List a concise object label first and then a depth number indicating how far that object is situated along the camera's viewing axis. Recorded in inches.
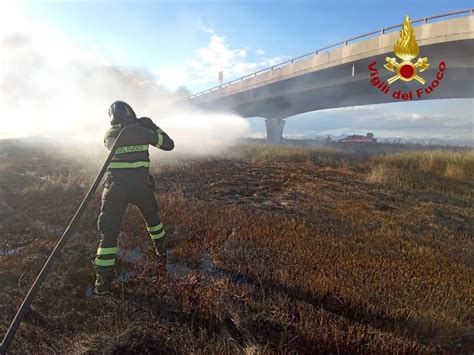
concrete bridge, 477.4
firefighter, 118.3
